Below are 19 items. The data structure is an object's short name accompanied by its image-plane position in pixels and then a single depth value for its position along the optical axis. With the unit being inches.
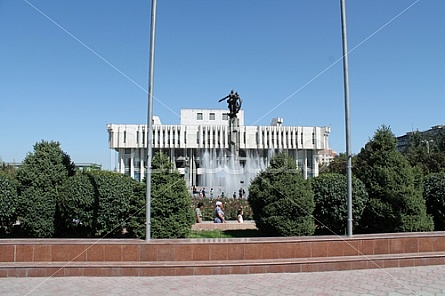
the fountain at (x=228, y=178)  1374.9
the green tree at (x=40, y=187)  388.5
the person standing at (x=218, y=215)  555.2
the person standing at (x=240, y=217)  581.9
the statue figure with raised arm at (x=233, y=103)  1027.3
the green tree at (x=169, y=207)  373.1
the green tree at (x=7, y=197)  387.5
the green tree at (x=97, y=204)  383.2
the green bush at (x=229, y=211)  687.1
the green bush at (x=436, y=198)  462.0
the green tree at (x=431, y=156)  1560.0
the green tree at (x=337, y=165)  2248.0
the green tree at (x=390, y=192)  414.9
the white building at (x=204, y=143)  2970.5
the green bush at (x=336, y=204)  418.0
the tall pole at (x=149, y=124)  350.6
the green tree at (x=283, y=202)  388.5
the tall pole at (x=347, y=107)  377.1
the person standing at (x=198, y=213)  559.5
